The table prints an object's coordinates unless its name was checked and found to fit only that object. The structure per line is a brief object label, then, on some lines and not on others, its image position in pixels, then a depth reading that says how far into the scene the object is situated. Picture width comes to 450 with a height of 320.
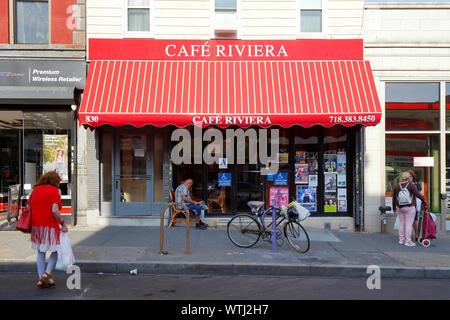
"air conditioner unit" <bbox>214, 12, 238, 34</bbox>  9.33
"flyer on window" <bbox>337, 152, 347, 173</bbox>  9.91
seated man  8.98
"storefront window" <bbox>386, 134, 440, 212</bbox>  9.62
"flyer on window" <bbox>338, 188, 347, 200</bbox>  9.91
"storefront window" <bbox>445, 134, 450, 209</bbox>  9.57
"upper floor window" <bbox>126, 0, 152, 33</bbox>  9.70
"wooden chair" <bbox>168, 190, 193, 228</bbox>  9.30
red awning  8.05
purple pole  7.25
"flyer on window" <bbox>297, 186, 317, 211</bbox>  9.92
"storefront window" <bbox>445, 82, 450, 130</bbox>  9.54
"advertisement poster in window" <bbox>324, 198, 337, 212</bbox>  9.90
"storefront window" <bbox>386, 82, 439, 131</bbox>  9.56
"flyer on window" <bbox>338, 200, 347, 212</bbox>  9.91
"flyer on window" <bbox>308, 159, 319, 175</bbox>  9.93
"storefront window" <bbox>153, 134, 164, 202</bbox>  9.86
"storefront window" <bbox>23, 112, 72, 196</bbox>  9.66
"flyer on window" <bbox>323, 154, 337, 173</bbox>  9.92
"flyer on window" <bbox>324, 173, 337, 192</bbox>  9.92
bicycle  7.43
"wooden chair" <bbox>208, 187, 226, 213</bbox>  9.90
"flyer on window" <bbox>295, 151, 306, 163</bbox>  9.92
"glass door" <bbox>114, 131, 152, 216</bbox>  9.79
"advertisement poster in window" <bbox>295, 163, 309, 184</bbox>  9.91
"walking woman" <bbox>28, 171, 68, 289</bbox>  5.15
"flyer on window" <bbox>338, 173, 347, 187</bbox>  9.91
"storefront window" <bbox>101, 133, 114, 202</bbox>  9.77
